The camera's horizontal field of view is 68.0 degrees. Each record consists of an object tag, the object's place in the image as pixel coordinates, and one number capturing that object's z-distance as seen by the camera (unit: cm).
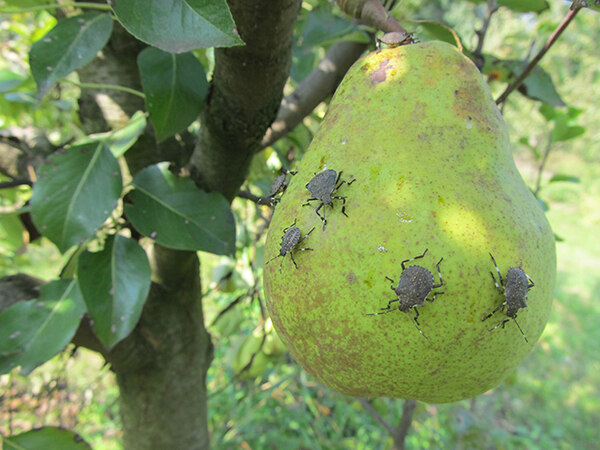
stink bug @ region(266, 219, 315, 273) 12
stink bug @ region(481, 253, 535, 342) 11
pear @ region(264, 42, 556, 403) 11
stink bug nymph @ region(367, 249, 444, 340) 10
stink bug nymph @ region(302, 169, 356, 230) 12
